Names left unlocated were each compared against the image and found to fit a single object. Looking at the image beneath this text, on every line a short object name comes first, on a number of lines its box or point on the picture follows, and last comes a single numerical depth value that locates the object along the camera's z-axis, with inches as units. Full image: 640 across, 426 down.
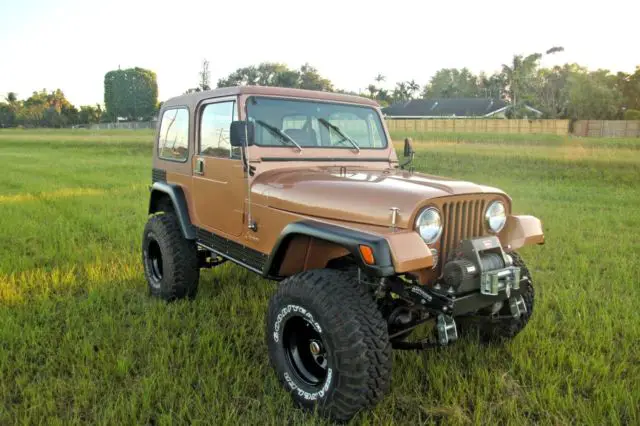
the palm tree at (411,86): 3196.4
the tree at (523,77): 2006.6
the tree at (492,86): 2752.5
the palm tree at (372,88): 3026.6
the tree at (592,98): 1694.1
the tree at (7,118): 3014.3
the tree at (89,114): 3014.3
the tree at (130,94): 3159.5
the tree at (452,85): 2967.5
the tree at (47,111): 2888.8
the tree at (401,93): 3038.9
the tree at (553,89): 1824.6
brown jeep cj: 106.6
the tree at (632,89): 1744.2
